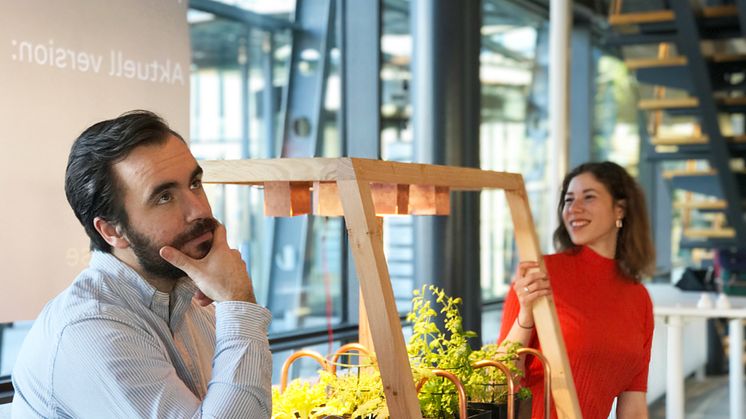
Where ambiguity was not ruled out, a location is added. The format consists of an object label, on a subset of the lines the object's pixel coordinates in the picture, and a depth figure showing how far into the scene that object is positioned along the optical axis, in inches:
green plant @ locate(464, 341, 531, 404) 82.0
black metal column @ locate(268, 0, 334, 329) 224.7
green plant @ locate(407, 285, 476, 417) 76.8
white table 200.7
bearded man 56.2
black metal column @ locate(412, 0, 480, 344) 178.2
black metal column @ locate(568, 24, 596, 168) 346.0
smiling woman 115.9
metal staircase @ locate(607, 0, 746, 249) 279.9
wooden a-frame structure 65.7
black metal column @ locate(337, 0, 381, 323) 192.2
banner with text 109.3
